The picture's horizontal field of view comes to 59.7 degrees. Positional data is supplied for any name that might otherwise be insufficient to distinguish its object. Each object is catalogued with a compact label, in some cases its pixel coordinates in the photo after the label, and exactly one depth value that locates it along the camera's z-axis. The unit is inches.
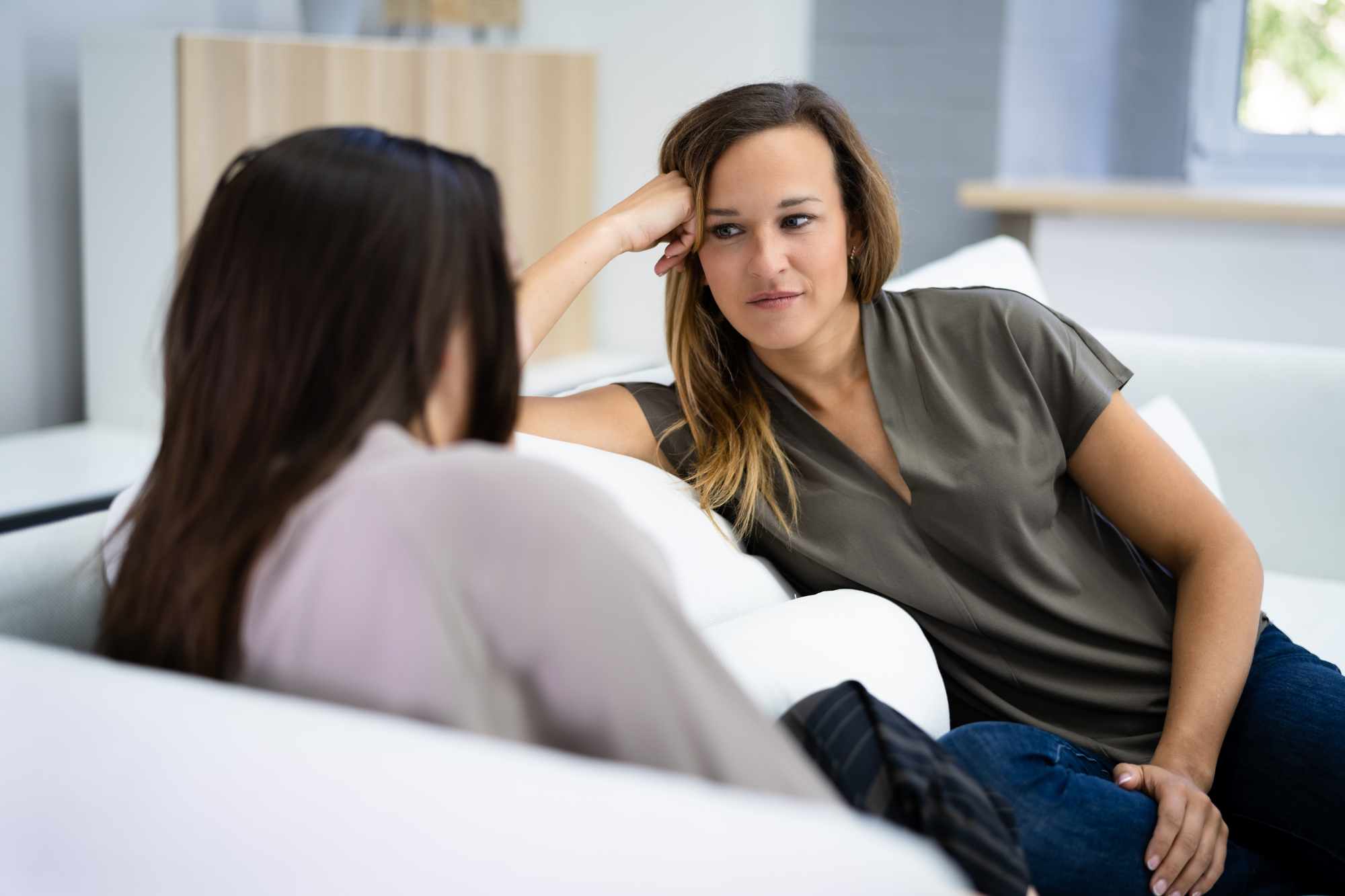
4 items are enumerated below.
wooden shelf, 103.4
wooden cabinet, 90.1
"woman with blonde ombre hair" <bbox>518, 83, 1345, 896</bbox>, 49.1
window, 135.4
